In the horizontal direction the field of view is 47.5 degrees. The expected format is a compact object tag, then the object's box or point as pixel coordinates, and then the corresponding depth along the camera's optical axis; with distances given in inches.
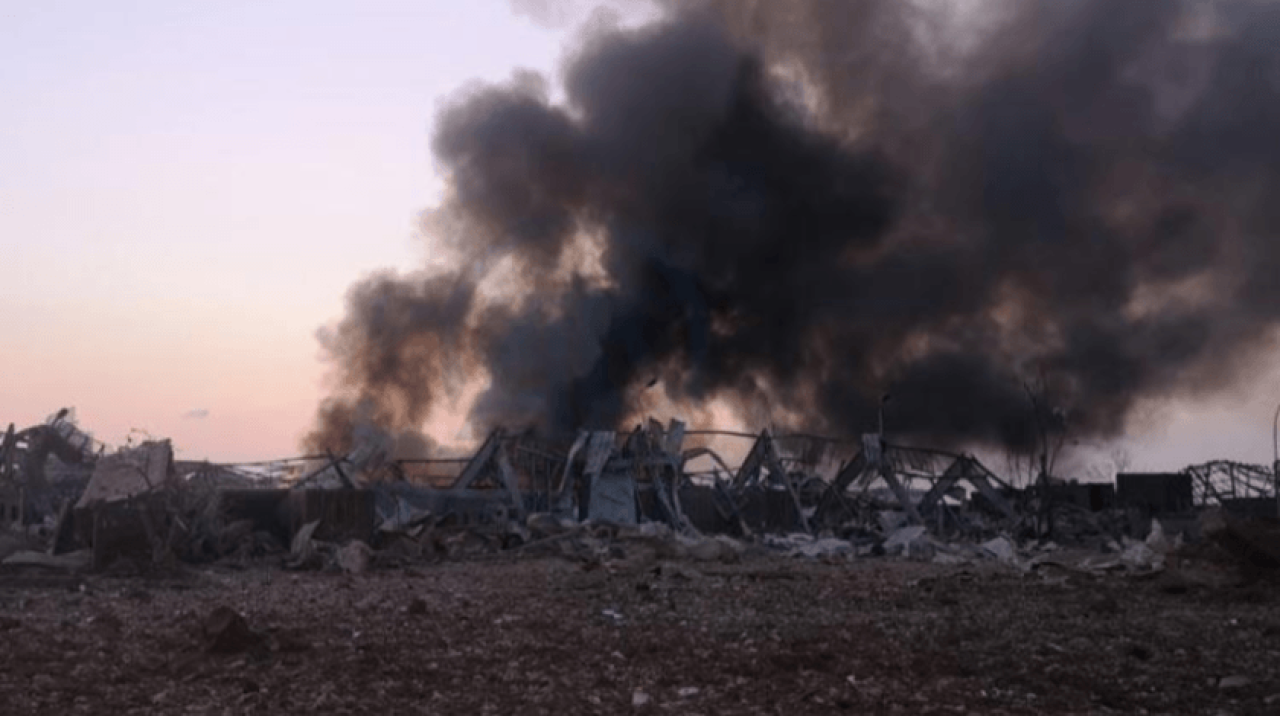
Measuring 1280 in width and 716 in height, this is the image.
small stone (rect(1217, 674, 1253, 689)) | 410.9
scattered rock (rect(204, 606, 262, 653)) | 460.1
